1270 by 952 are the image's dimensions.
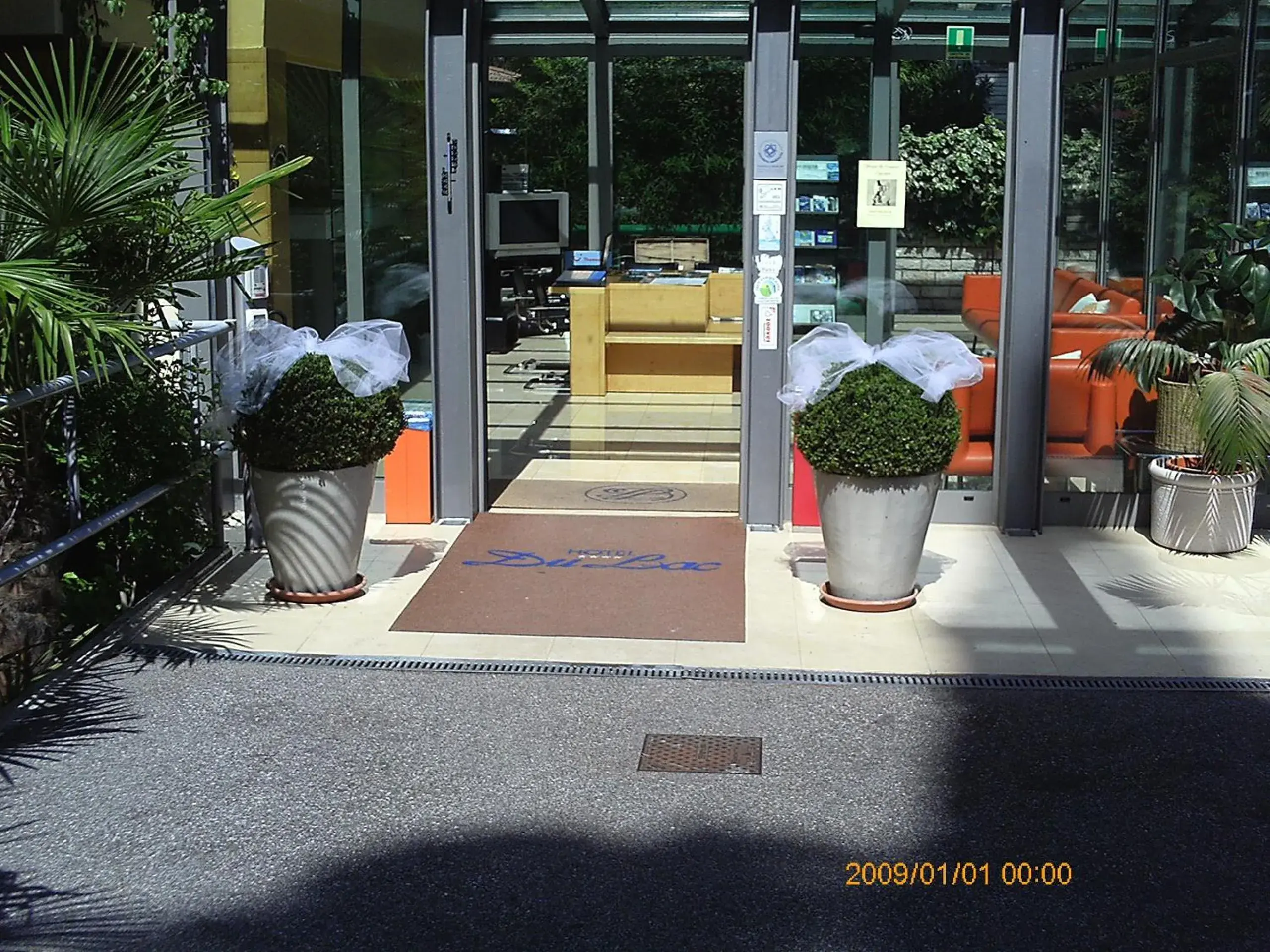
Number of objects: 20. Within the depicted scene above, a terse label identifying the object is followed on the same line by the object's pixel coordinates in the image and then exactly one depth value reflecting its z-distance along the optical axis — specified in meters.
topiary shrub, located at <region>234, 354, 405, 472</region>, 6.28
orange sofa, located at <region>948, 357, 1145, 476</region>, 8.03
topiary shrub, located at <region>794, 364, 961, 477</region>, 6.18
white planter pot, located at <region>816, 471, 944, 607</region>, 6.34
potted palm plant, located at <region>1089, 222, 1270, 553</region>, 7.18
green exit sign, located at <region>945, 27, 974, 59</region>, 7.73
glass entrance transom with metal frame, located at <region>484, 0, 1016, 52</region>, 7.73
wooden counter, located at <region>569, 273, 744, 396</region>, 12.41
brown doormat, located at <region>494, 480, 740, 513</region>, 8.48
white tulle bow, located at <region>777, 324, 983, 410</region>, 6.33
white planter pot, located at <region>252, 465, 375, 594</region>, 6.41
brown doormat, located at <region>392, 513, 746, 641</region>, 6.36
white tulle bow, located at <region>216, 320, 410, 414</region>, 6.35
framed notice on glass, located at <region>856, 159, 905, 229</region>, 7.88
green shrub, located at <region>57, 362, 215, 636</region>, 6.43
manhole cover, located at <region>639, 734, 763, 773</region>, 4.82
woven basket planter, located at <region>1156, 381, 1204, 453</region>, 7.66
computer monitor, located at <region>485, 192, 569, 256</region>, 11.00
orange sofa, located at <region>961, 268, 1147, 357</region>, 7.93
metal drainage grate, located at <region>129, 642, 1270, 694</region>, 5.58
